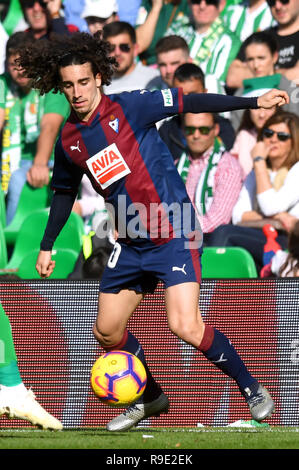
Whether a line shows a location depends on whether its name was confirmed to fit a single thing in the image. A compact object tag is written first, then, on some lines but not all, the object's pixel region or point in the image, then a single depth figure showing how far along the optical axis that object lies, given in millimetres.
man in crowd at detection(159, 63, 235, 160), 9500
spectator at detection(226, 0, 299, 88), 9594
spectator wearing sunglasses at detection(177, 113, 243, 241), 9023
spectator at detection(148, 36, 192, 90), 10070
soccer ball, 5809
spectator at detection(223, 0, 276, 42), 10258
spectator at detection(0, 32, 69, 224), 10047
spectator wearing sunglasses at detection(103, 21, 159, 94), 10281
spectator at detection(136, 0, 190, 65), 10859
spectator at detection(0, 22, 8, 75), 10627
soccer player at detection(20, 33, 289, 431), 5828
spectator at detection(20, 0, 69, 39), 10688
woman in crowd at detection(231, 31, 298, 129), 9391
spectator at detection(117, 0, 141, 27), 11102
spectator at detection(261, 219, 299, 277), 8172
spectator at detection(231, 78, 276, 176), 9414
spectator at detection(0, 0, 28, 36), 11406
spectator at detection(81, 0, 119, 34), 10938
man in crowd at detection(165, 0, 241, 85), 10219
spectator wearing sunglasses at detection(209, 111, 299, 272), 8672
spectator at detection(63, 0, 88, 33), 11133
